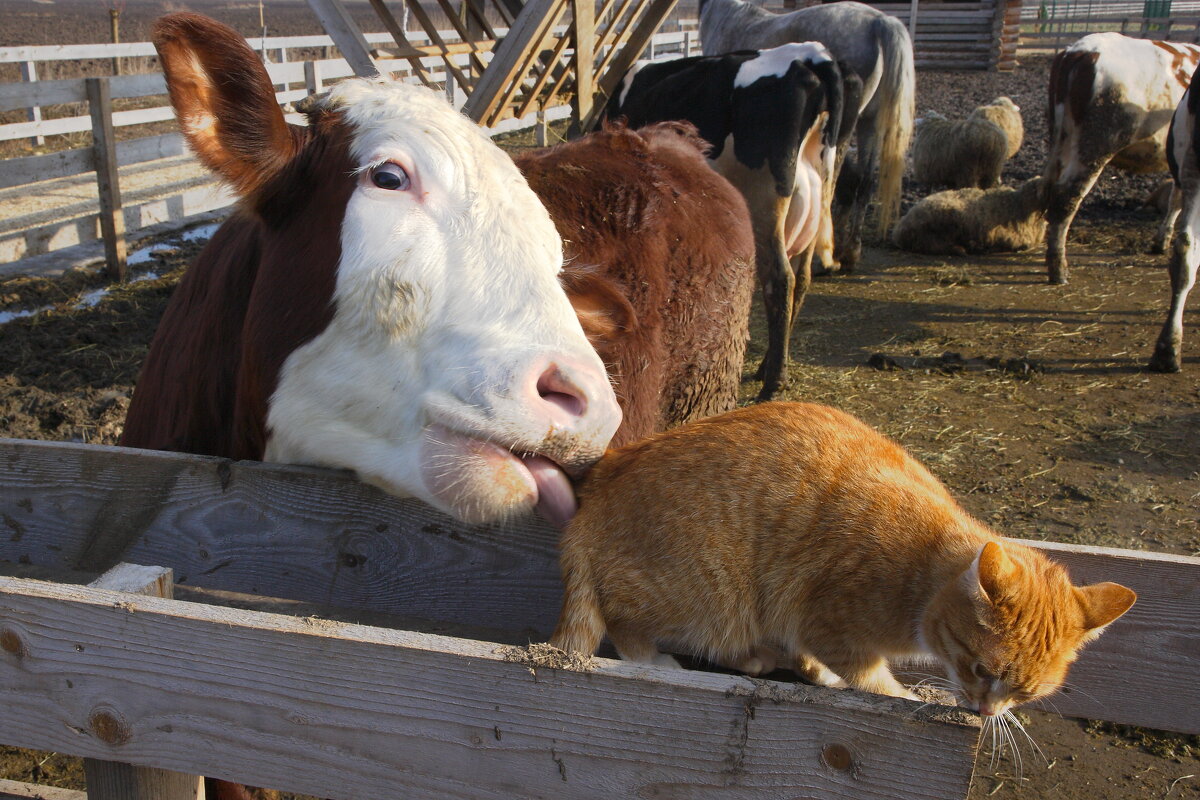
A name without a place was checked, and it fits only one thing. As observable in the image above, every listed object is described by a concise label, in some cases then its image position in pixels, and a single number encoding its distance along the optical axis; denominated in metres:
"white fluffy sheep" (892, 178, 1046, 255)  9.31
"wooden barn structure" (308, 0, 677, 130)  6.42
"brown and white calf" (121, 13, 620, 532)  1.68
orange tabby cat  1.62
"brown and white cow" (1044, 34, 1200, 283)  7.89
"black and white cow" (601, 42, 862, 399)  5.88
